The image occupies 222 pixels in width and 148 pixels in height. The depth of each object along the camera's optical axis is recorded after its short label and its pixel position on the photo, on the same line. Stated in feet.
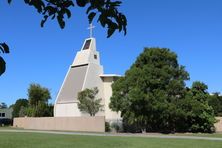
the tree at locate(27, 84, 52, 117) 179.02
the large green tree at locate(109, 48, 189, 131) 110.36
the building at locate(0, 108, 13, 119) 275.51
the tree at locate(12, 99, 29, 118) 240.04
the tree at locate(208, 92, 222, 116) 154.94
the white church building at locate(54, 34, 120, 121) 178.87
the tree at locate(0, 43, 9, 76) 8.39
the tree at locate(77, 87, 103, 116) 154.79
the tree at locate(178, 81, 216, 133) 113.54
